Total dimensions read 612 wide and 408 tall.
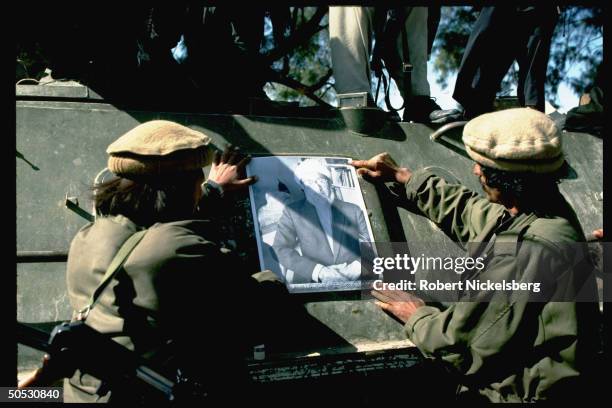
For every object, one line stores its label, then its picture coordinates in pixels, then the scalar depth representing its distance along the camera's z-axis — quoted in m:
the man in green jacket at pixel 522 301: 2.23
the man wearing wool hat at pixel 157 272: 1.99
